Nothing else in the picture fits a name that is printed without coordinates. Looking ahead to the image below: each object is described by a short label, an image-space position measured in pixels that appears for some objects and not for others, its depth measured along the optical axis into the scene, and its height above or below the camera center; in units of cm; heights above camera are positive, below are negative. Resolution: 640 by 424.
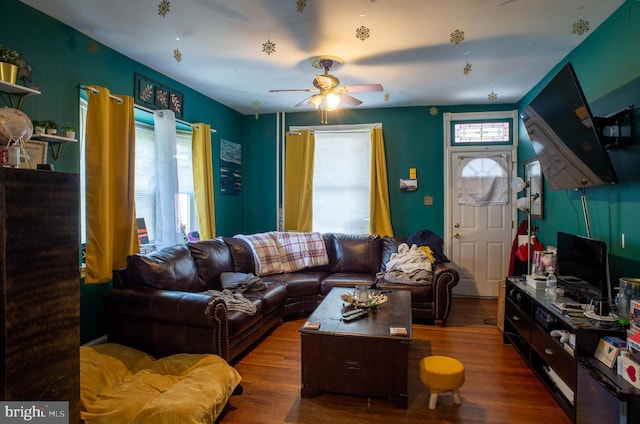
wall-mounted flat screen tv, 225 +50
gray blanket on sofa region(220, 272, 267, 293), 345 -73
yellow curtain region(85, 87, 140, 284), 286 +19
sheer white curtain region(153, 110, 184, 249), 356 +25
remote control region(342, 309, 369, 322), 254 -77
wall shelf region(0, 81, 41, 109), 216 +71
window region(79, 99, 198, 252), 366 +36
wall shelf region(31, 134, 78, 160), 244 +46
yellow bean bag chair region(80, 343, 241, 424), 191 -108
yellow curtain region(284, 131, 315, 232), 520 +37
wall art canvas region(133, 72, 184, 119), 345 +112
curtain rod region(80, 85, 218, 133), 284 +92
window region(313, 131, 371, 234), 515 +36
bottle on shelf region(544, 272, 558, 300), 273 -60
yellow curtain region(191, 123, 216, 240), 420 +36
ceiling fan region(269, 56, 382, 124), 330 +110
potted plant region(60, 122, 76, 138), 260 +55
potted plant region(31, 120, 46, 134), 241 +52
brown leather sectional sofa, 262 -79
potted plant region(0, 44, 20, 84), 212 +83
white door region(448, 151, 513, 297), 488 -15
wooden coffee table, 228 -98
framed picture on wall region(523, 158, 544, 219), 398 +22
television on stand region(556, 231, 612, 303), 226 -41
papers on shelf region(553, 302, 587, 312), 232 -64
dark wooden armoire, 154 -37
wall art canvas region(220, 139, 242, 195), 492 +55
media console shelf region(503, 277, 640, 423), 191 -86
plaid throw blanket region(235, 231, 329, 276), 422 -54
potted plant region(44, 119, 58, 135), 247 +55
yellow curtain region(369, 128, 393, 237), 500 +24
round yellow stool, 222 -104
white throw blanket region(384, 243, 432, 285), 392 -67
